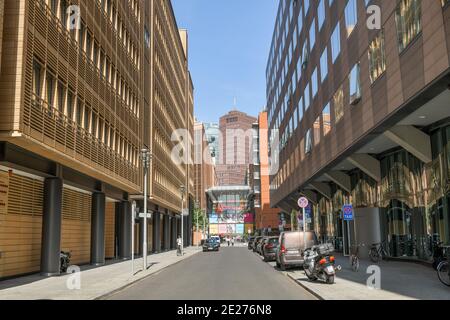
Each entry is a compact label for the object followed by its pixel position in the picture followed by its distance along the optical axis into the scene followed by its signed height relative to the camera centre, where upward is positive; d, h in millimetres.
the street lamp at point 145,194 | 25545 +1981
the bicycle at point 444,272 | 14898 -1306
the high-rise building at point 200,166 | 134250 +18592
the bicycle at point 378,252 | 27281 -1221
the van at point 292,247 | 23461 -763
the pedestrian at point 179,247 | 44875 -1282
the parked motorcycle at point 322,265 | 16391 -1173
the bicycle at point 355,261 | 21094 -1326
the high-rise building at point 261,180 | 108312 +11945
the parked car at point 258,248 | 48547 -1624
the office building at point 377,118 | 17625 +4901
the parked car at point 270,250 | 33666 -1265
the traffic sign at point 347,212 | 21905 +786
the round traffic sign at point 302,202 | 24391 +1390
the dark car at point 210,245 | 59500 -1539
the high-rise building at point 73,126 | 17000 +4771
